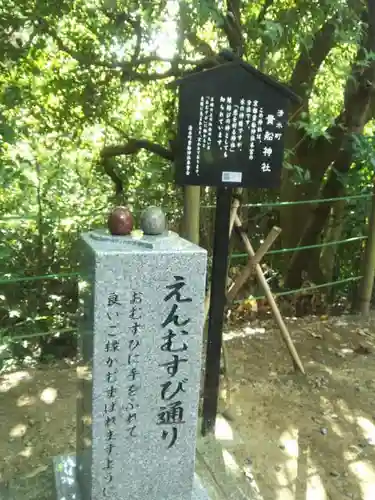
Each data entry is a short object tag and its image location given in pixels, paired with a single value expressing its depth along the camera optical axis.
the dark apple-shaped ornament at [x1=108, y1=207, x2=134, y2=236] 2.06
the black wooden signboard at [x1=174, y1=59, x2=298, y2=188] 2.49
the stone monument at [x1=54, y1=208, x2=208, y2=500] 1.91
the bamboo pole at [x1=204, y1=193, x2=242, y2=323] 3.12
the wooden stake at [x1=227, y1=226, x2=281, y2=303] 3.35
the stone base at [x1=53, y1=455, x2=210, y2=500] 2.25
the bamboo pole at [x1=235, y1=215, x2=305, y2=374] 3.27
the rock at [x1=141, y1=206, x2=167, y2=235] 2.08
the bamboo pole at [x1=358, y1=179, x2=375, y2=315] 5.02
